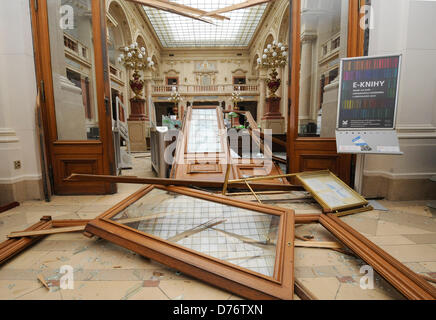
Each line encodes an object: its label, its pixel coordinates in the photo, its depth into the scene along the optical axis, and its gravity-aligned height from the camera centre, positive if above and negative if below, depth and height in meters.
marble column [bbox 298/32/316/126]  3.35 +0.85
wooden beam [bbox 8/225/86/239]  1.81 -0.85
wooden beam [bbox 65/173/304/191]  2.12 -0.50
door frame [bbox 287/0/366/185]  3.01 +0.06
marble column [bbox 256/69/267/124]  19.19 +3.91
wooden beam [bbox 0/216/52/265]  1.57 -0.89
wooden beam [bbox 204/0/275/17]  4.13 +2.55
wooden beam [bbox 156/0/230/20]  4.61 +2.78
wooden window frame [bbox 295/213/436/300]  1.17 -0.85
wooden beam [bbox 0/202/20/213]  2.61 -0.92
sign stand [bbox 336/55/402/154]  2.64 +0.35
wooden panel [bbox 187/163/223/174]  3.45 -0.59
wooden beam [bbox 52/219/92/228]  2.12 -0.90
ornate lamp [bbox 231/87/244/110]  20.96 +3.48
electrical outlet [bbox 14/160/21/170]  2.88 -0.43
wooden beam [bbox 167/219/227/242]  1.66 -0.81
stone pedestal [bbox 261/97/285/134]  9.16 +0.59
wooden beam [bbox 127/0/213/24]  4.33 +2.68
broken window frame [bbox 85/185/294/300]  1.18 -0.81
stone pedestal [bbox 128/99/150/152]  8.66 +0.08
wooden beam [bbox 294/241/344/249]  1.73 -0.91
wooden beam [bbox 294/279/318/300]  1.19 -0.91
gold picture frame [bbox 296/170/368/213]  2.48 -0.74
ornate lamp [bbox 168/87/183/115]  17.86 +3.12
